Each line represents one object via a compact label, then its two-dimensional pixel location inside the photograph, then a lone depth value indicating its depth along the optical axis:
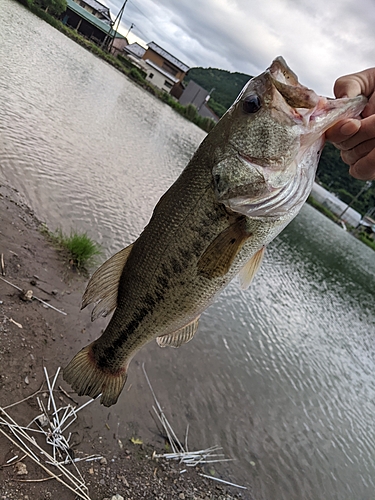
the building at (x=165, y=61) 64.19
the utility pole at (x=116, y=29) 55.85
